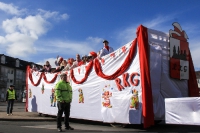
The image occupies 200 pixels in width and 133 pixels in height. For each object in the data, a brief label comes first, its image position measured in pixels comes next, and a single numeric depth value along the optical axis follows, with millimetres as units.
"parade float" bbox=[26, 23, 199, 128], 7949
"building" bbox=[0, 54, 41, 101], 62906
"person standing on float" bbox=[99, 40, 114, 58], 9953
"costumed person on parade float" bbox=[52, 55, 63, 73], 14164
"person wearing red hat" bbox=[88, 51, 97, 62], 10784
